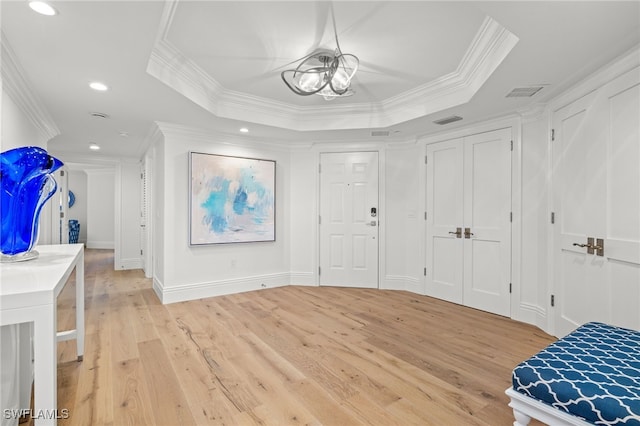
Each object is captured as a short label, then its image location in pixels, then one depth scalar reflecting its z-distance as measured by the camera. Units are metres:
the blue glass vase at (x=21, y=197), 1.71
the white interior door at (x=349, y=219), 4.82
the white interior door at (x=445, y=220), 4.05
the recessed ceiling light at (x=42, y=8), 1.66
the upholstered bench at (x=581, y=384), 1.08
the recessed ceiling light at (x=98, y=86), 2.69
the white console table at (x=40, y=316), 1.11
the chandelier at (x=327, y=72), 2.54
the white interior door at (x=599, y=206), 2.18
